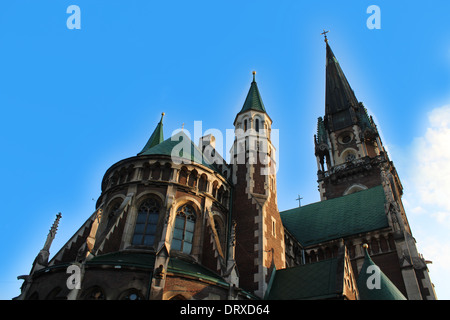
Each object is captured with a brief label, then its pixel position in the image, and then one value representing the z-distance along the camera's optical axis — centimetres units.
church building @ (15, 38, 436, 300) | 1680
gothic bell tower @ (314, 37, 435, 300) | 2464
